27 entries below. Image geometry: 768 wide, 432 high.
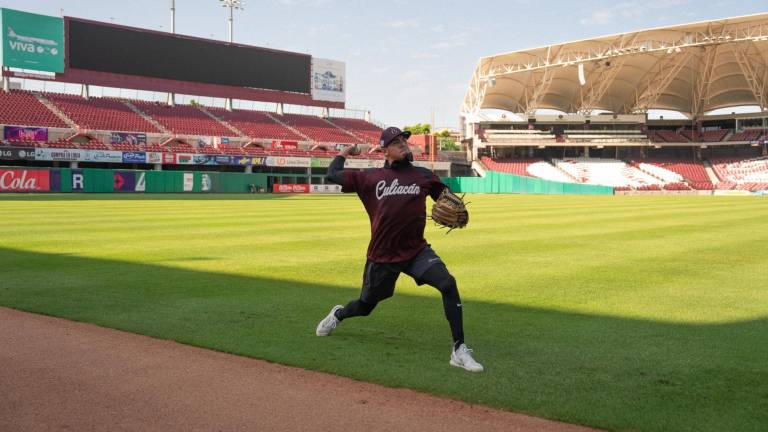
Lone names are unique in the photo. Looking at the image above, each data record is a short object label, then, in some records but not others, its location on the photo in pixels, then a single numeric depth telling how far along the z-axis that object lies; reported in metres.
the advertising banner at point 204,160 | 56.00
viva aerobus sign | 53.88
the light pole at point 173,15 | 64.81
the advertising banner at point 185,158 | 54.94
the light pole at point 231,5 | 69.65
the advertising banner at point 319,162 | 63.28
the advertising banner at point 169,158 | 54.16
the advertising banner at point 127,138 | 54.47
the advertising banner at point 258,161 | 59.50
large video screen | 57.41
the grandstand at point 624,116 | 66.88
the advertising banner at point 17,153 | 46.88
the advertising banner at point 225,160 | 57.44
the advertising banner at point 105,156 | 50.28
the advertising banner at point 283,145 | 64.78
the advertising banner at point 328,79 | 72.36
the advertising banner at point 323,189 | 62.41
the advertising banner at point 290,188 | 59.03
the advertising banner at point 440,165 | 74.57
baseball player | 5.68
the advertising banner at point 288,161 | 61.03
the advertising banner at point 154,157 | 53.25
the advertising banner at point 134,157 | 52.03
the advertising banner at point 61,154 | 48.12
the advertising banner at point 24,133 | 48.81
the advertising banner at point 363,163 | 67.16
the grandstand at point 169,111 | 51.97
